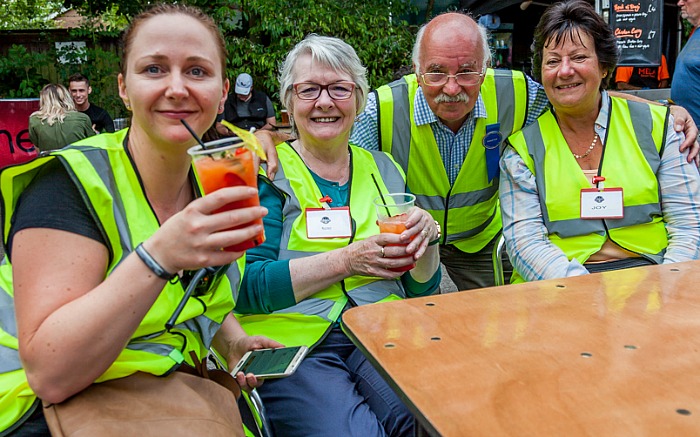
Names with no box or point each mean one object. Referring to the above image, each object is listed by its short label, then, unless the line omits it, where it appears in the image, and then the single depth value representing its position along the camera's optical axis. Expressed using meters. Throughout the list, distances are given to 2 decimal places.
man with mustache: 2.96
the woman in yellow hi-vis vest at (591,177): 2.63
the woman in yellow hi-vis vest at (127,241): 1.31
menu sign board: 7.24
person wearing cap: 9.41
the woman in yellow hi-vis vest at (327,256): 1.99
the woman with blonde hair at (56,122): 7.82
